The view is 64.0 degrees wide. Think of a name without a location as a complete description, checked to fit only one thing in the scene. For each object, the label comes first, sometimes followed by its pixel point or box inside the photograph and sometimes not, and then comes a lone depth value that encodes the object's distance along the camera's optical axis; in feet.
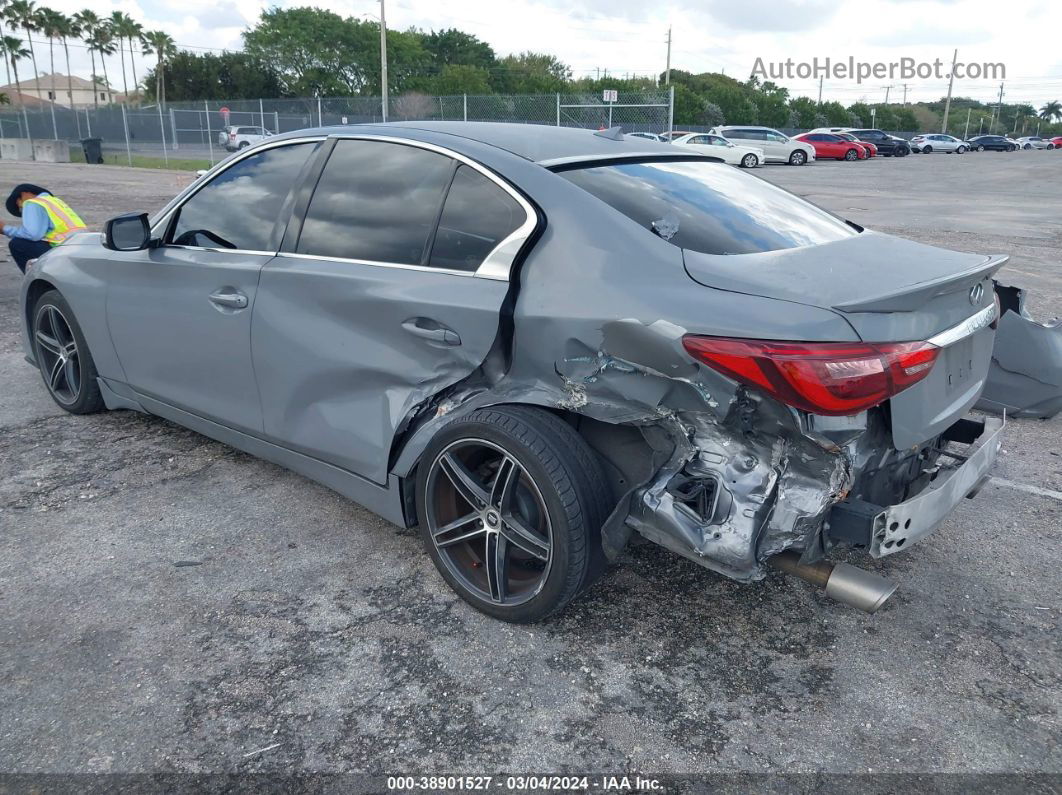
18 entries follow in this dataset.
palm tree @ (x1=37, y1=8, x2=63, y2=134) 240.32
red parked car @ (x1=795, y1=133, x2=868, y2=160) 133.08
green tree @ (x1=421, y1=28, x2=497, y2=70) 283.18
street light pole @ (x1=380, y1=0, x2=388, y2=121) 97.30
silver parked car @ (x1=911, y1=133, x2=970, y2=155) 167.02
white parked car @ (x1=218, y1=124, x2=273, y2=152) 112.37
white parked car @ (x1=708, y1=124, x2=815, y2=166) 122.01
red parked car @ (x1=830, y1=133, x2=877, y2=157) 135.02
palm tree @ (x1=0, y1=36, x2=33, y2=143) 229.66
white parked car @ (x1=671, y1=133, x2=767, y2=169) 109.11
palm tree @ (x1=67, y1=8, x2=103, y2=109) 260.83
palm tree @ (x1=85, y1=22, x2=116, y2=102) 267.59
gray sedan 7.90
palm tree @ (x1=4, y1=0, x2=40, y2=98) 230.89
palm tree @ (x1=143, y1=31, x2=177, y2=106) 246.47
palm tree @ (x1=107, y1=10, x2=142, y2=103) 265.95
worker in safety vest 21.66
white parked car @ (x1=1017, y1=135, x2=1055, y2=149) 214.34
